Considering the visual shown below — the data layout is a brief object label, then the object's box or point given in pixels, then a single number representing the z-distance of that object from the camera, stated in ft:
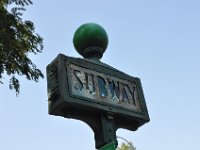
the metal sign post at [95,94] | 11.63
